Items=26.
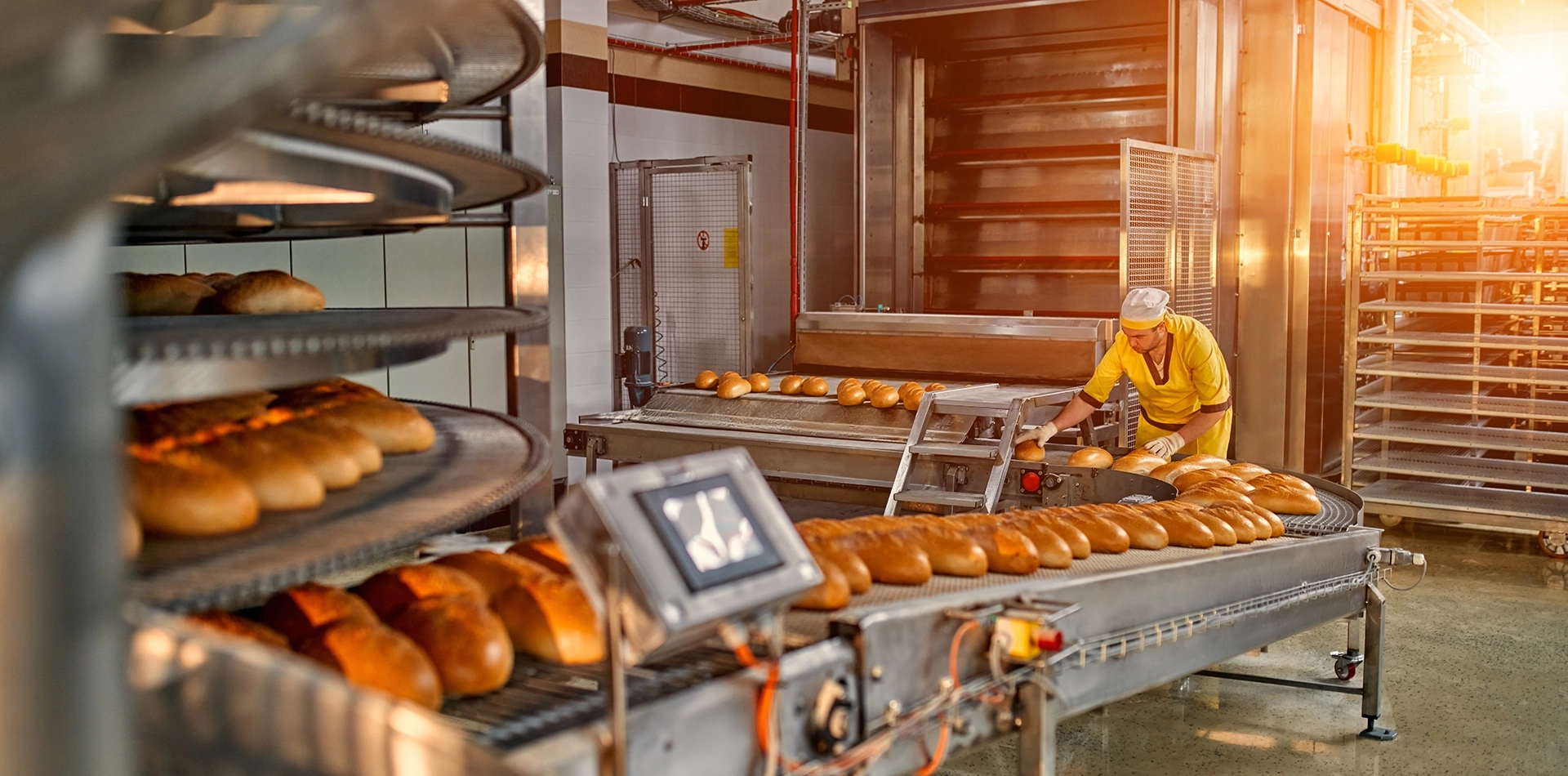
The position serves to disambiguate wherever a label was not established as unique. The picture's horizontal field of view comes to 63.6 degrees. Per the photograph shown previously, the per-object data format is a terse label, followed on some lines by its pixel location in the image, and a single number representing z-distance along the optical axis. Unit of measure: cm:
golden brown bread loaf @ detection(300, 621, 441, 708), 144
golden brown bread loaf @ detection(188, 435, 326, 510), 150
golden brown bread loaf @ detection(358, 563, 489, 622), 173
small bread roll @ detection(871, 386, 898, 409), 455
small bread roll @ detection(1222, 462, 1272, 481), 349
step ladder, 407
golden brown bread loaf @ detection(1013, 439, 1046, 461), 415
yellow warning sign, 774
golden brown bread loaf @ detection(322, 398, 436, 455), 180
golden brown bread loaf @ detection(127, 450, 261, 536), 138
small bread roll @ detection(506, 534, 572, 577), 188
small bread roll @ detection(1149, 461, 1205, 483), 368
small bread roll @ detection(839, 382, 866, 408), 465
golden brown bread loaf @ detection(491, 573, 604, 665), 164
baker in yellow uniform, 441
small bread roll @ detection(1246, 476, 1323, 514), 322
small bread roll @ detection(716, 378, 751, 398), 489
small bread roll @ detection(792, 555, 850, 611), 190
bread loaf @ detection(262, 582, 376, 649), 161
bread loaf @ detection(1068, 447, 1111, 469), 405
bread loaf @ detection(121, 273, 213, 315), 204
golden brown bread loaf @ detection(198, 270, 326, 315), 209
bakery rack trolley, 583
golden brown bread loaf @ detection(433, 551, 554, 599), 180
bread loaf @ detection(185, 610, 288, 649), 150
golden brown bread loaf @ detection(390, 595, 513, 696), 152
